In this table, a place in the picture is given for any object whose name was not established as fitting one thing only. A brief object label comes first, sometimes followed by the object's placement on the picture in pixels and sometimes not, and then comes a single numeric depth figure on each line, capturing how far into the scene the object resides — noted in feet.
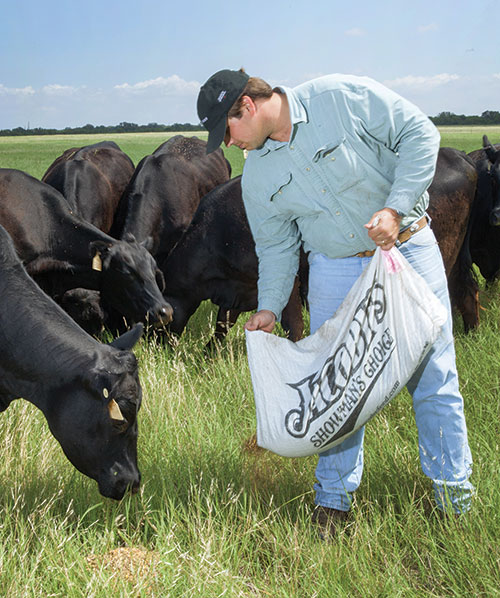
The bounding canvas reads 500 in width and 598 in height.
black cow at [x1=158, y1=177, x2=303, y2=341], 20.36
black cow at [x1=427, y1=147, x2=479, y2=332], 18.55
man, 8.73
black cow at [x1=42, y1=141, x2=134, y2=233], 25.96
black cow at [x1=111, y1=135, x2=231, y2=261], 25.91
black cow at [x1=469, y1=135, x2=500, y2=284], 23.01
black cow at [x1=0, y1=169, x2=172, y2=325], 20.57
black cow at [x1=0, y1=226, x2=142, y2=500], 9.99
